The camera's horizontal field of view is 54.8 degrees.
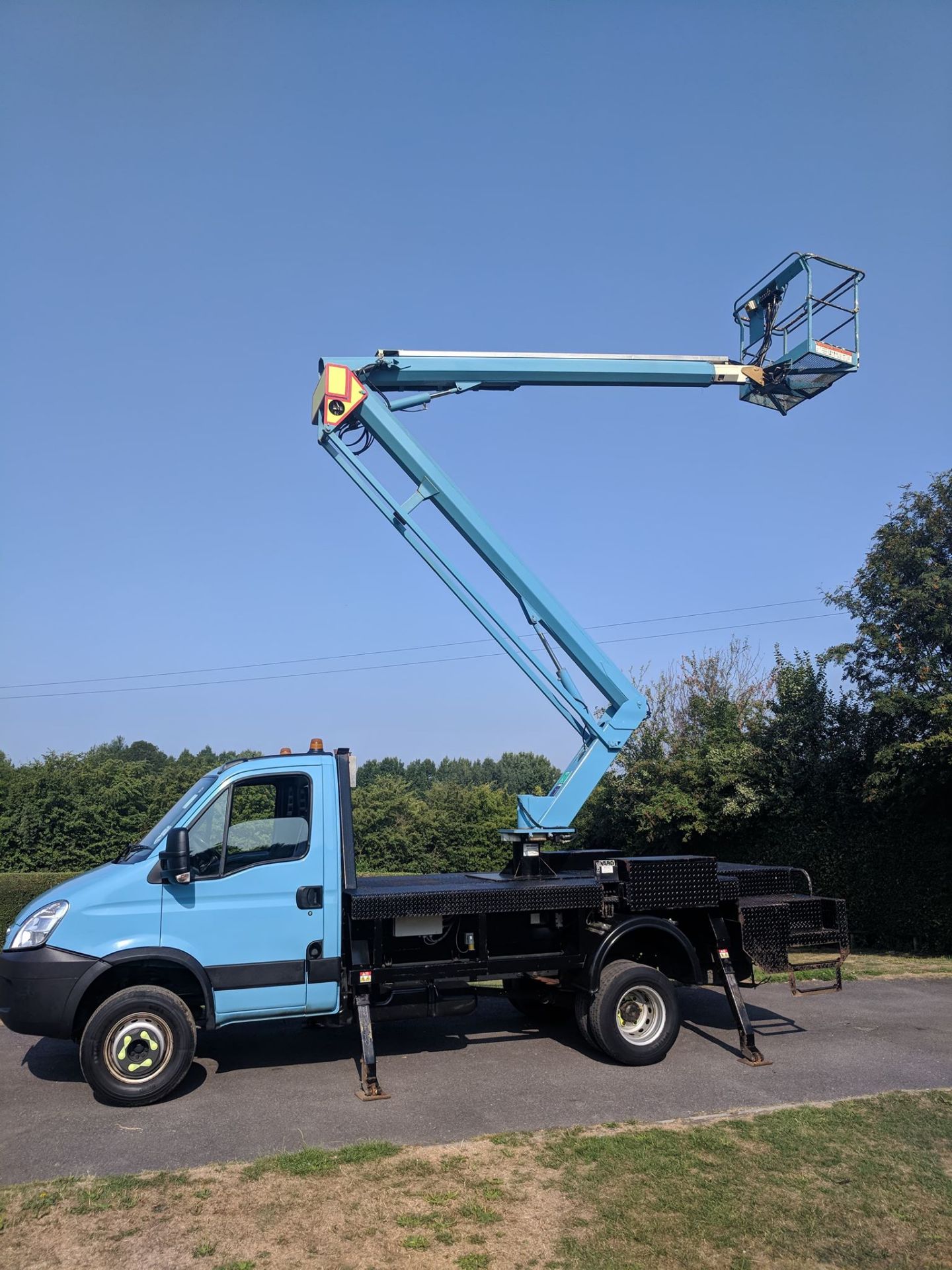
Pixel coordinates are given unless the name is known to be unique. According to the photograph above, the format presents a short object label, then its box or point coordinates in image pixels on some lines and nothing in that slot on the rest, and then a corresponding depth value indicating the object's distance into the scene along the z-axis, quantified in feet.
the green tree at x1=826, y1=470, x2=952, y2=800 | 44.39
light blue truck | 22.56
